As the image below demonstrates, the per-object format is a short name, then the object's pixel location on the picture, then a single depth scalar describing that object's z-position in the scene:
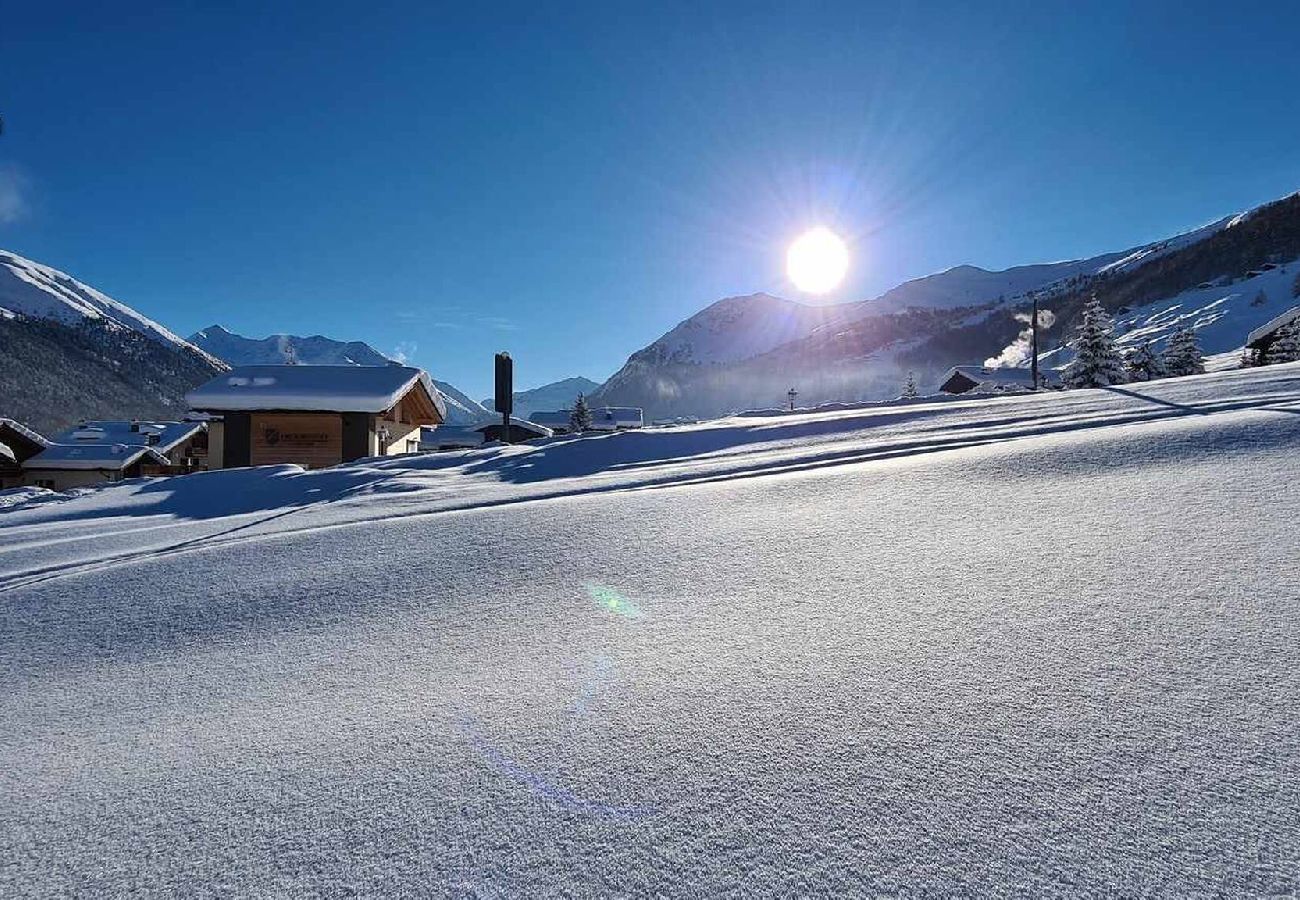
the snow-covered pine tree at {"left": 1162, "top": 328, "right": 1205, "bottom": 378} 28.33
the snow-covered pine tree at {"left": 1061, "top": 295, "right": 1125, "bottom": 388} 26.78
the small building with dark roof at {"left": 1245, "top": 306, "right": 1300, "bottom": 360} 24.94
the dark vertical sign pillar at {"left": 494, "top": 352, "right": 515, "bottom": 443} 19.23
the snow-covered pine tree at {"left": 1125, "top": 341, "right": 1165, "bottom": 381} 29.62
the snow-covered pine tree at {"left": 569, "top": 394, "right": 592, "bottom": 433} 42.03
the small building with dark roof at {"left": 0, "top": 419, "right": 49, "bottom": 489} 26.58
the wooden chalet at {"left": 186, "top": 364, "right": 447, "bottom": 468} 16.09
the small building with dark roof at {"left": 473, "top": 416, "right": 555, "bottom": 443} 36.84
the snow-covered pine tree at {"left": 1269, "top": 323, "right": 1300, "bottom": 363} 22.89
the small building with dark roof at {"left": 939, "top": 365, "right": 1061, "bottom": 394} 39.44
